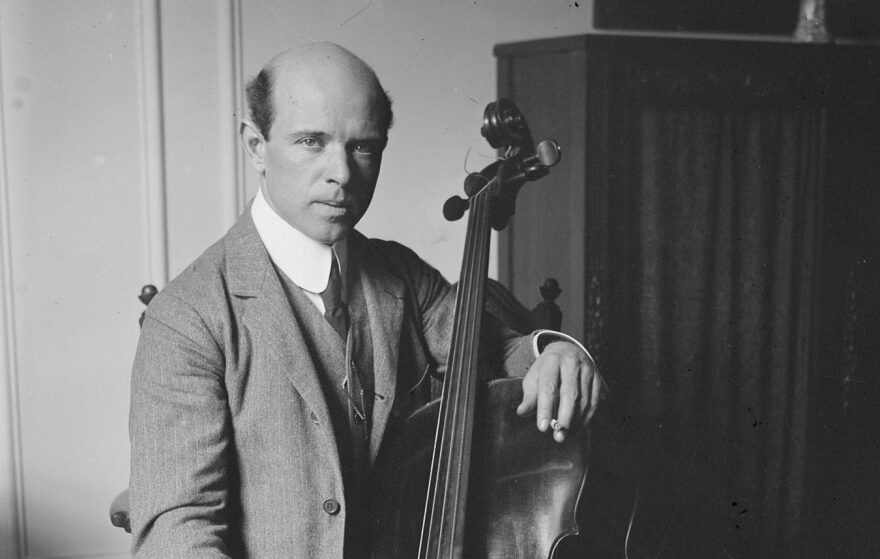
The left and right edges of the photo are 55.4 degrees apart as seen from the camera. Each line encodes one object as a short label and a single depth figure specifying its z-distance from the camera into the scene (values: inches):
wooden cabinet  96.3
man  53.7
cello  54.8
